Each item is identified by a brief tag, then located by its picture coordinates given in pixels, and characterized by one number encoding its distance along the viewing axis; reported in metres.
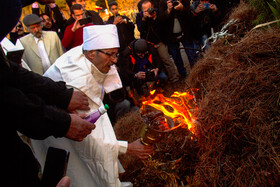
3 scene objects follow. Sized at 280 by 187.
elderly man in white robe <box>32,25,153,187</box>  2.00
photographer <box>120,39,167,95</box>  4.83
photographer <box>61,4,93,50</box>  4.71
